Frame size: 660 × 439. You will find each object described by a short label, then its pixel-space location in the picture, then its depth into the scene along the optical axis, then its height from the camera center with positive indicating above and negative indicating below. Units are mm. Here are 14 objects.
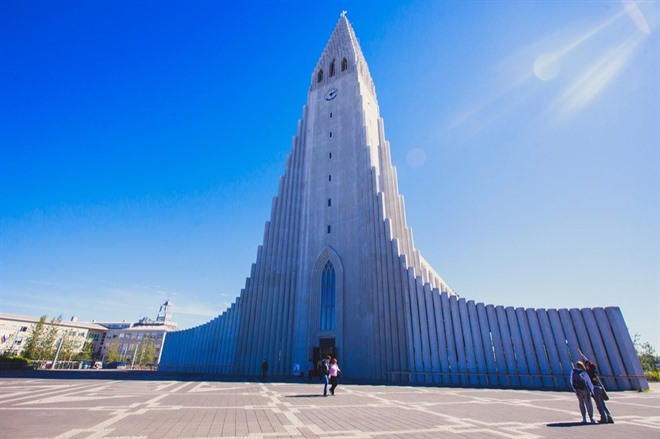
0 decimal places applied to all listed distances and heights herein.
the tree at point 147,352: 81625 +2299
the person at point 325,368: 12289 -79
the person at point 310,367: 21636 -122
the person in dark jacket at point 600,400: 7969 -652
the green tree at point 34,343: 53122 +2465
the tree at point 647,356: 42981 +2189
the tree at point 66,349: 62347 +1912
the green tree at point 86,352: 72125 +1751
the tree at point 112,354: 80625 +1512
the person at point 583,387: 8134 -362
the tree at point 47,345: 55425 +2339
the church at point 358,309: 19000 +4142
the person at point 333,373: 12203 -248
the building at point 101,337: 76625 +6248
